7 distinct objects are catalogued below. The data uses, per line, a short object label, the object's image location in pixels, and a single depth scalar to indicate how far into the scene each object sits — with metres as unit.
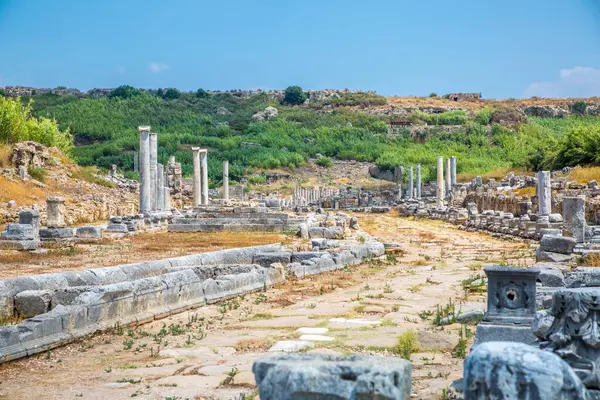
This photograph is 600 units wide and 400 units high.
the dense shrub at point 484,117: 106.19
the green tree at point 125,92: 124.32
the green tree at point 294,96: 133.25
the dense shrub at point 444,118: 107.38
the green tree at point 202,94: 137.86
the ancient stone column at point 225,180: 50.12
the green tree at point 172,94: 132.50
